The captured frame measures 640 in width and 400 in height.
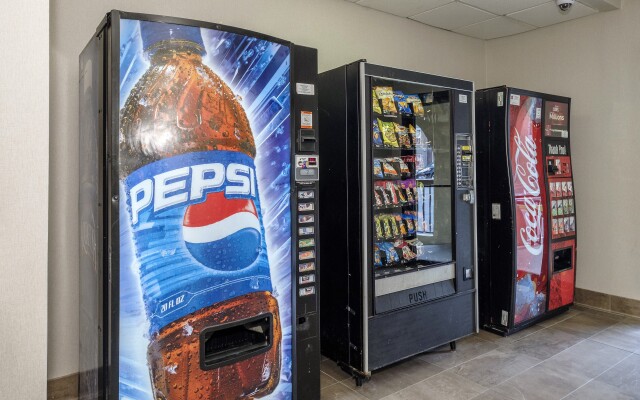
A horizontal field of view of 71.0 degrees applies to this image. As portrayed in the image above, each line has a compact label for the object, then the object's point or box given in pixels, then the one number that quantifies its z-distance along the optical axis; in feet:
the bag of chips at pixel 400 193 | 9.56
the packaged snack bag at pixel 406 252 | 9.71
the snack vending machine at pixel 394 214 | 8.56
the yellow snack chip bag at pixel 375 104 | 8.92
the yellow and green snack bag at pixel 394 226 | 9.50
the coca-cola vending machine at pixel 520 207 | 10.98
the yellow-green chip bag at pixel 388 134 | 9.24
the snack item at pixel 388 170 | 9.36
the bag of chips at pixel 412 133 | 9.80
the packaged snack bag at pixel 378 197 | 9.09
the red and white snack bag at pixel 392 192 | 9.42
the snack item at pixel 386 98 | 9.11
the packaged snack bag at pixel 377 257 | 9.11
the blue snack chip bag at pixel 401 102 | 9.47
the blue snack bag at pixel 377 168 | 9.20
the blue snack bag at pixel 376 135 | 9.06
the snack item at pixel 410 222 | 9.77
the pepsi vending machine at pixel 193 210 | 5.48
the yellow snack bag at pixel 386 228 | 9.39
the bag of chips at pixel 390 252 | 9.48
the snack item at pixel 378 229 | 9.29
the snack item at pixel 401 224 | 9.62
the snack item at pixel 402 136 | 9.55
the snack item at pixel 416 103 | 9.67
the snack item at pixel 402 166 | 9.68
